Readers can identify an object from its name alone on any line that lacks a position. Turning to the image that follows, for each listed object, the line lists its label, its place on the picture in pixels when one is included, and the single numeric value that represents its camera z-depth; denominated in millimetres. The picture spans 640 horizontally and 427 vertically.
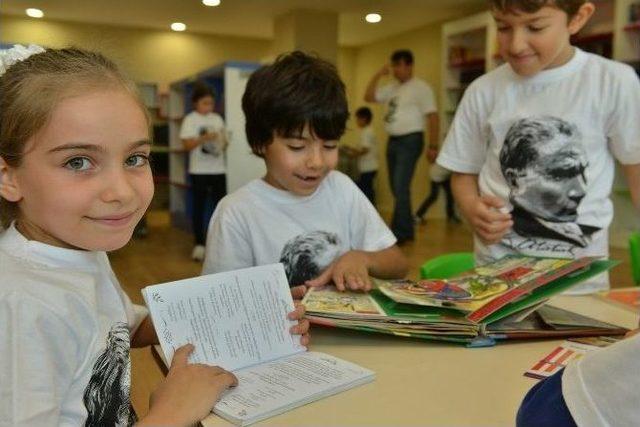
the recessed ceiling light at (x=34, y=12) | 7027
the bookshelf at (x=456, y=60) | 6367
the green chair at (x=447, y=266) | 1322
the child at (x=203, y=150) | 4348
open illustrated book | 801
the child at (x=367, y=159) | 6547
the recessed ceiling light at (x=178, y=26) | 7695
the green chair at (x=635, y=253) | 1450
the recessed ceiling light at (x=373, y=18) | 6930
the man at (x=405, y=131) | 4793
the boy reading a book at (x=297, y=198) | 1186
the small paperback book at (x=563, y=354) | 712
